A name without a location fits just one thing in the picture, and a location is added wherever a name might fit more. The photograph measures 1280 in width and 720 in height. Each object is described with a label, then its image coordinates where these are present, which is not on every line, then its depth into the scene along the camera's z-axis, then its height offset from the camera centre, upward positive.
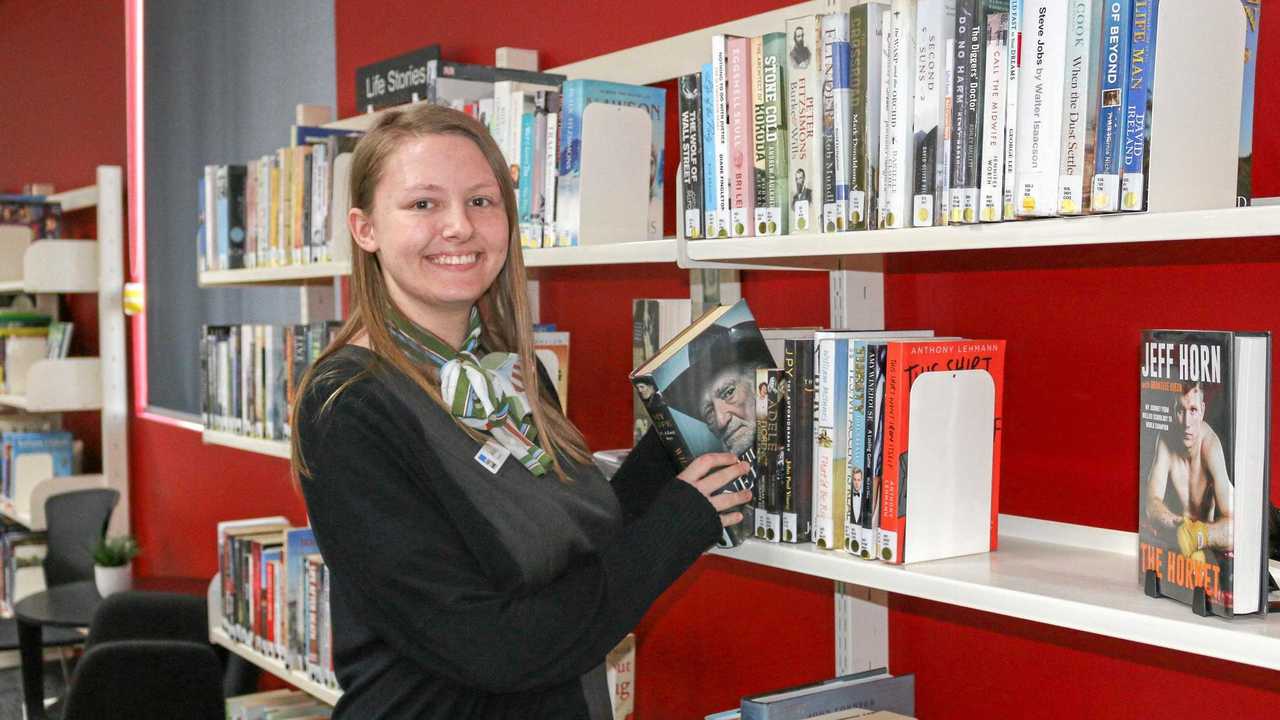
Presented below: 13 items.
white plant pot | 3.92 -0.91
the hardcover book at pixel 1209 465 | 1.13 -0.15
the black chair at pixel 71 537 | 4.40 -0.87
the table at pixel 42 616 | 3.69 -0.99
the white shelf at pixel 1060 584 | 1.13 -0.31
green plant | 3.90 -0.83
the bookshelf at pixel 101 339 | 4.77 -0.14
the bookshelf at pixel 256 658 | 2.56 -0.85
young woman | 1.37 -0.23
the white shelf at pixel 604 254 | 1.73 +0.08
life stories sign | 2.87 +0.58
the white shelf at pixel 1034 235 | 1.09 +0.08
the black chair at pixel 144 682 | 2.55 -0.83
